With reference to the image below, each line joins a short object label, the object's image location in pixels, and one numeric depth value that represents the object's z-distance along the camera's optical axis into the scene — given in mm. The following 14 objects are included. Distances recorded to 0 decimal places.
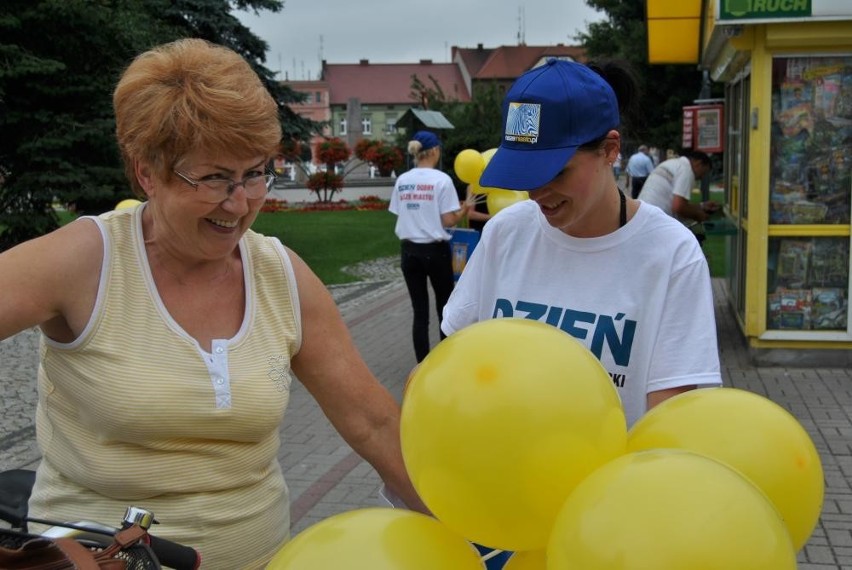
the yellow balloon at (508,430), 1465
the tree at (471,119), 24141
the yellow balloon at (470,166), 9320
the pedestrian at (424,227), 7699
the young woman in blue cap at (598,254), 2082
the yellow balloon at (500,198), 8383
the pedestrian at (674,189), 9133
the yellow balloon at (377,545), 1477
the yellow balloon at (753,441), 1590
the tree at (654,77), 32875
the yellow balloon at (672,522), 1246
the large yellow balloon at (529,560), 1606
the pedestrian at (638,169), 21703
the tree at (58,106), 13906
